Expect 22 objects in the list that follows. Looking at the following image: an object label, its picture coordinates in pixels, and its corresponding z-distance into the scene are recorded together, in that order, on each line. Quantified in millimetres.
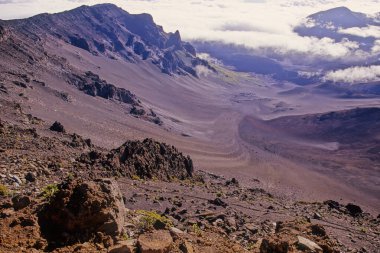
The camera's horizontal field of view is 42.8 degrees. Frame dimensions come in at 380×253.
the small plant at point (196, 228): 12803
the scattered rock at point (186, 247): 10375
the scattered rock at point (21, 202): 12375
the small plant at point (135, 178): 32194
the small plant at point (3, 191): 15930
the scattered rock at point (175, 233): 11071
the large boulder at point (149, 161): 33062
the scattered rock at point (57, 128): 50656
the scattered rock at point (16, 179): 18395
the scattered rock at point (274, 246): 10422
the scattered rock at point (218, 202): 28453
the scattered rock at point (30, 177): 19623
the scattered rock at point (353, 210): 36284
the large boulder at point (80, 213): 10992
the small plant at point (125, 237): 11467
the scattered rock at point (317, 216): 31188
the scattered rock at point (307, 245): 10500
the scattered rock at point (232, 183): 46794
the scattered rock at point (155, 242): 9703
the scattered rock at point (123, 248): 9570
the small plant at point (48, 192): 13816
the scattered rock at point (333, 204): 37422
